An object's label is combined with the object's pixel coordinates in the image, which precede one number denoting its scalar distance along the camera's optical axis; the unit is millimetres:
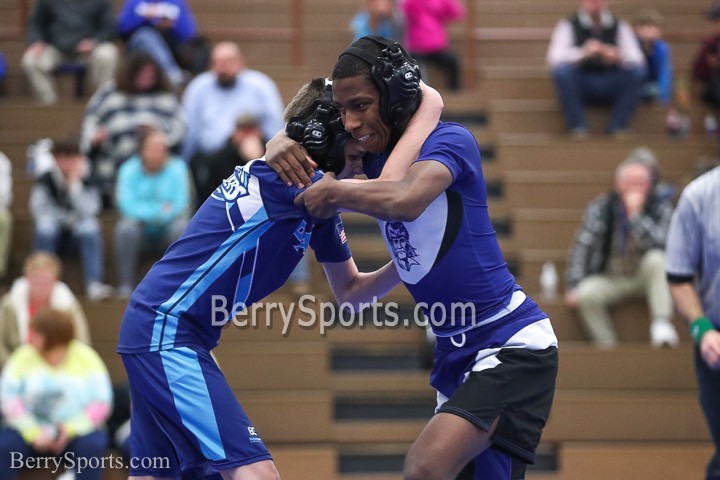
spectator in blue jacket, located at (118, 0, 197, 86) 19125
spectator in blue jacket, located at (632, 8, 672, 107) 19641
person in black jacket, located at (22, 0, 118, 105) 19609
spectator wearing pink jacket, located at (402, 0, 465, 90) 19687
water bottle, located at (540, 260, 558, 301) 16250
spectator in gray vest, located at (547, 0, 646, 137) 18875
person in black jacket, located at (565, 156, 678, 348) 15586
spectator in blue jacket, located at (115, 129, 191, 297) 15953
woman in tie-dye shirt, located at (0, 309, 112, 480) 13055
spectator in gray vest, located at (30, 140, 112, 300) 16047
